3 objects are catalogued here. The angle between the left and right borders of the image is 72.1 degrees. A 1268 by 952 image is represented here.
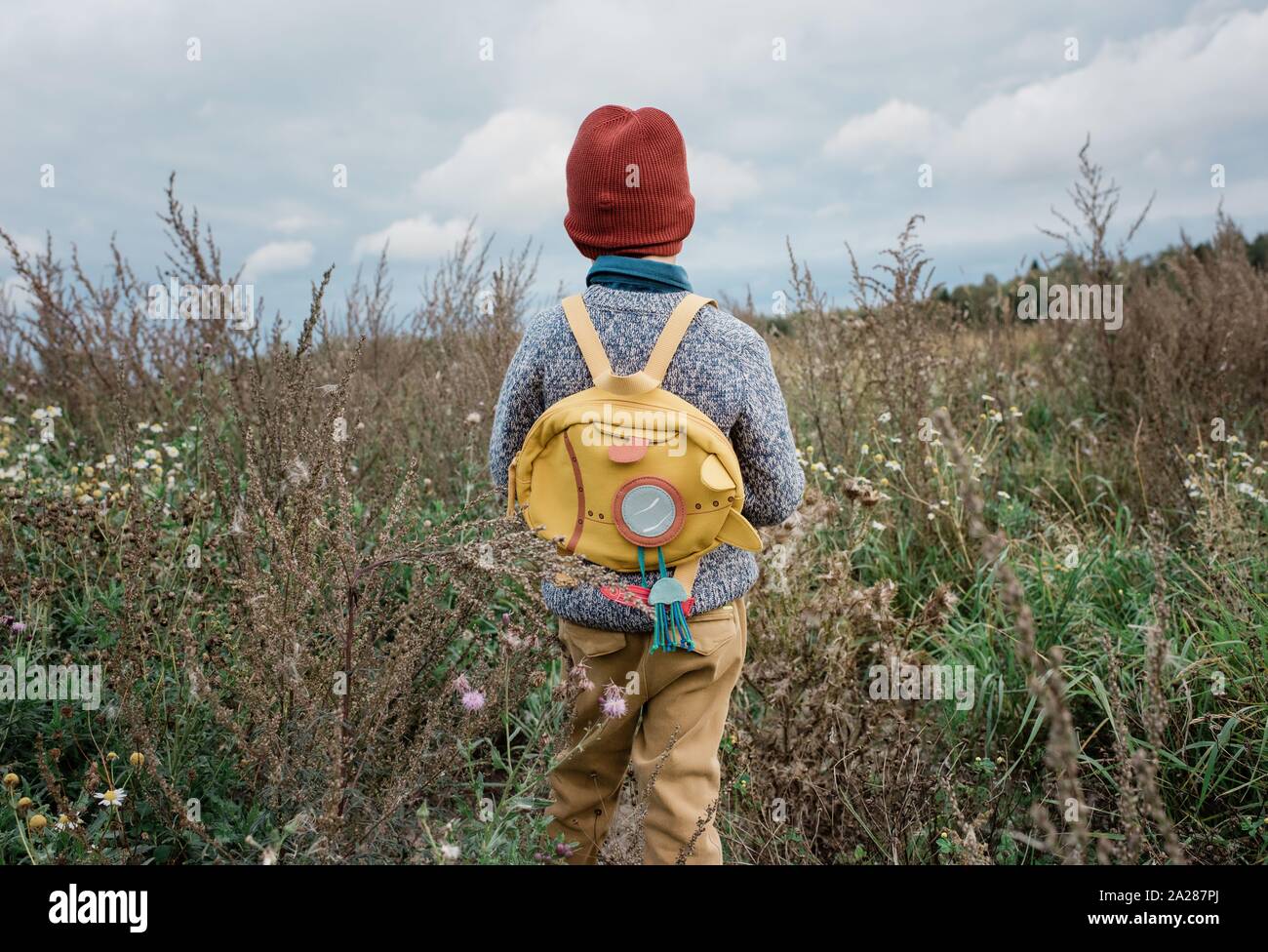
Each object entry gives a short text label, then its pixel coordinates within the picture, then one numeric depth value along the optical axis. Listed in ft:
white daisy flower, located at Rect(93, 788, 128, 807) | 6.30
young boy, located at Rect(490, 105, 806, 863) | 6.59
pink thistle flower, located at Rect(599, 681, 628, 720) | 6.46
